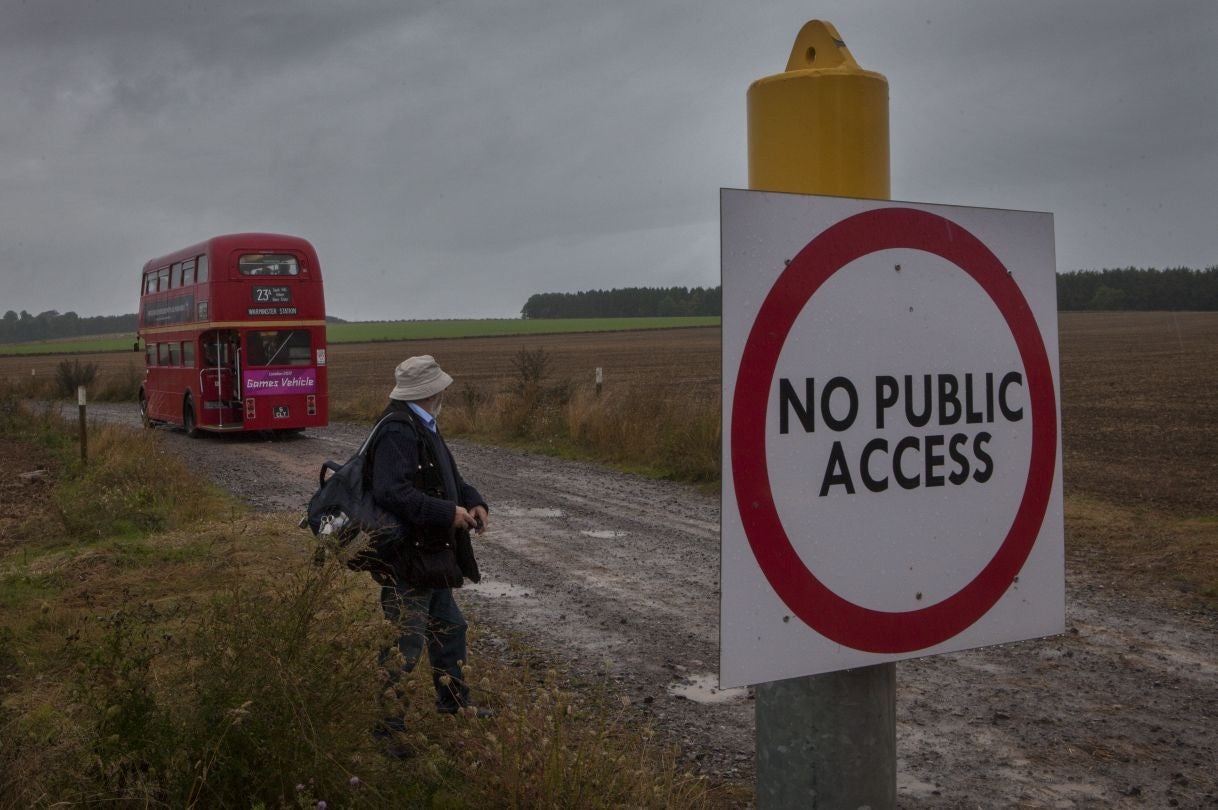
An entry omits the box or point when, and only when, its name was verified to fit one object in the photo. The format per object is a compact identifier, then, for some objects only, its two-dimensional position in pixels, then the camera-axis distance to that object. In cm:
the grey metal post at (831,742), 136
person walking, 475
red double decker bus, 2122
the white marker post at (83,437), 1460
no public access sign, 133
